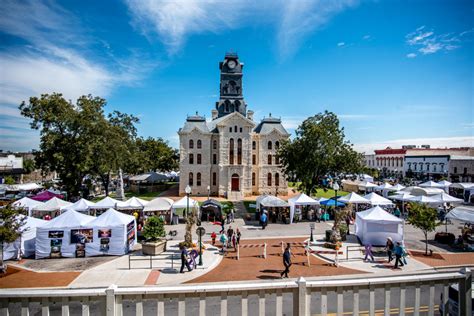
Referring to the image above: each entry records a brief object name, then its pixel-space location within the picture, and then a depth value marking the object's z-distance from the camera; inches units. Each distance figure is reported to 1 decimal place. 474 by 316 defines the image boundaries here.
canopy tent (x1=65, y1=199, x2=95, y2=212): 982.8
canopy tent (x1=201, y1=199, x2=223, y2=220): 1069.8
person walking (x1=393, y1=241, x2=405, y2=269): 583.8
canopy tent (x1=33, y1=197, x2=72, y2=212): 988.6
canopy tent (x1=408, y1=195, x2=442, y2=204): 1071.6
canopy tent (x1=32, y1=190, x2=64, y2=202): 1205.1
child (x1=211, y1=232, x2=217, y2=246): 755.9
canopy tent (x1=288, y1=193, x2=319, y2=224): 1036.6
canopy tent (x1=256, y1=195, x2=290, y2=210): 1037.2
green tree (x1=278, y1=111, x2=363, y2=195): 1219.2
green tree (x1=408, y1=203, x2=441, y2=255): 682.2
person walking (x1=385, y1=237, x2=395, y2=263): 617.2
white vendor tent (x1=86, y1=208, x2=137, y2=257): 684.1
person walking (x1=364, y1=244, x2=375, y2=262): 633.9
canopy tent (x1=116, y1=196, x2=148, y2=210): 1013.2
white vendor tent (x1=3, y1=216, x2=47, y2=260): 655.8
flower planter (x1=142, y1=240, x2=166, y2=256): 666.8
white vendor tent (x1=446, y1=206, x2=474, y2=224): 747.4
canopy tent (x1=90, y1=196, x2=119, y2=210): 1003.4
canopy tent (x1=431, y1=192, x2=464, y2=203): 1076.8
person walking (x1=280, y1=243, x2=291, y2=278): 527.5
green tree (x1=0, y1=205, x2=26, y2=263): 587.2
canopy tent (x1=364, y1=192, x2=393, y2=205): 1049.6
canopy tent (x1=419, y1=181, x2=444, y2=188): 1535.3
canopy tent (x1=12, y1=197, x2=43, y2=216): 977.7
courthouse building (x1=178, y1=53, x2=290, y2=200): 1723.7
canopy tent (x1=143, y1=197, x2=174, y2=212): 1014.3
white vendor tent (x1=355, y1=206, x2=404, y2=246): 717.9
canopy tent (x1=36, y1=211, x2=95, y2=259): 668.7
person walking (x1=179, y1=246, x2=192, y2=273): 561.9
